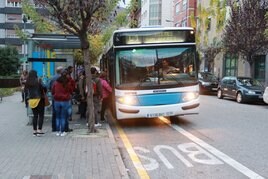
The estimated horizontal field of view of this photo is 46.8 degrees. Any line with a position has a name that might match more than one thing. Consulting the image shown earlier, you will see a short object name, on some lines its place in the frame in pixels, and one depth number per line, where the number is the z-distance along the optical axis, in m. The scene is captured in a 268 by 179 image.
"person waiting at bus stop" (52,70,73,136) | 7.86
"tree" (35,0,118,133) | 7.55
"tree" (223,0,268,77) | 20.98
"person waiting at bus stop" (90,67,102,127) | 9.16
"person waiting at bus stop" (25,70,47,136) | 7.74
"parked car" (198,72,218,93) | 22.59
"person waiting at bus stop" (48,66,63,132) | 8.08
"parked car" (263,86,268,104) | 14.26
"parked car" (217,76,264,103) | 16.51
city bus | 8.95
